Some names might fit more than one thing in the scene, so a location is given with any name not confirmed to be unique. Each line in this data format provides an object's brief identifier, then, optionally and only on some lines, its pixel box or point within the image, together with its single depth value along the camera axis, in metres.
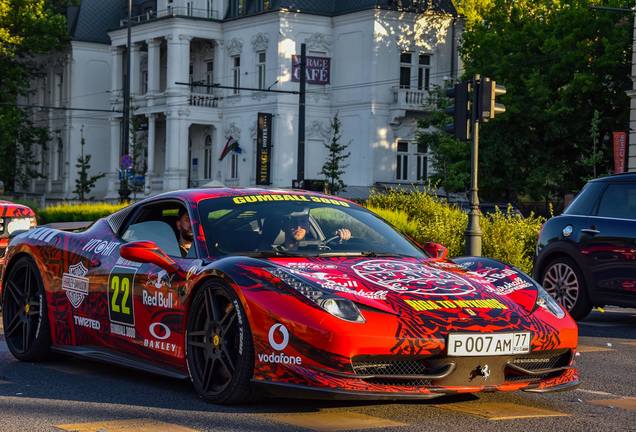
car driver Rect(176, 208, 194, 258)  8.57
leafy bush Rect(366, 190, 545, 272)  21.75
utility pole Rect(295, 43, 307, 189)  50.35
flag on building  68.50
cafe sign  64.88
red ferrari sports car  7.20
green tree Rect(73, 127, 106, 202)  70.72
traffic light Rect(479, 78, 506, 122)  19.12
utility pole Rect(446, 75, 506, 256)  19.20
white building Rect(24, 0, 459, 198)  65.25
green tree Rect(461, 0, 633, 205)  50.12
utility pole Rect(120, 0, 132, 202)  53.75
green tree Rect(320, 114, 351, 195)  58.22
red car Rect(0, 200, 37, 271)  15.23
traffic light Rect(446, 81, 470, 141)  19.36
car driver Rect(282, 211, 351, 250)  8.45
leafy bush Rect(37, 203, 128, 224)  40.62
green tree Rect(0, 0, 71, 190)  76.00
